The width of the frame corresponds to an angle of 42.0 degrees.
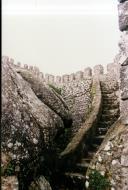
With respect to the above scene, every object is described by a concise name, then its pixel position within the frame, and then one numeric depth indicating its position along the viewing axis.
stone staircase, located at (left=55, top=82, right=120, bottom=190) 2.99
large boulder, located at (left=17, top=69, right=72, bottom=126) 3.10
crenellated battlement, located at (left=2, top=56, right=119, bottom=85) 7.55
